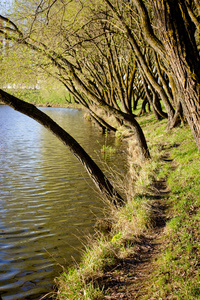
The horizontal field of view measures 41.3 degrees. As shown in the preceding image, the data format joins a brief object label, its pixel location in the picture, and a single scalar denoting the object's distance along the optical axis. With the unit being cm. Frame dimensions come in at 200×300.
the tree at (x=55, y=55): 848
